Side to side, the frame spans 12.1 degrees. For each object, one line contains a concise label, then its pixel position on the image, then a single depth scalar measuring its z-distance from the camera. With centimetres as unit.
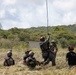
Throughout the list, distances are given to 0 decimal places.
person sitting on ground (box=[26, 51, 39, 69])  1711
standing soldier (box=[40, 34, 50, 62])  1739
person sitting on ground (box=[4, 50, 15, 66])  1893
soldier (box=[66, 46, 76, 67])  1572
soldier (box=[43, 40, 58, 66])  1742
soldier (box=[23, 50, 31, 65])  1778
